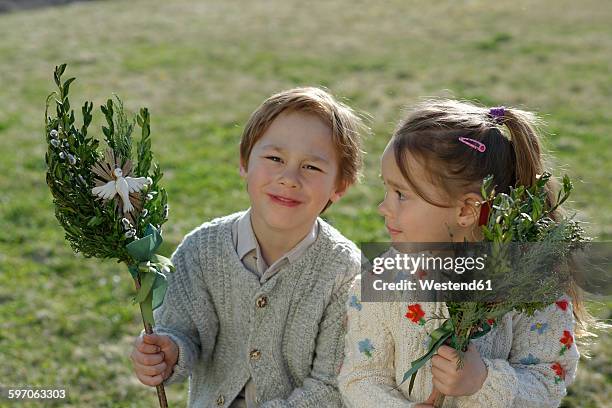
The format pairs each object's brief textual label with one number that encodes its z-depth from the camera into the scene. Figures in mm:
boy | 2791
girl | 2463
